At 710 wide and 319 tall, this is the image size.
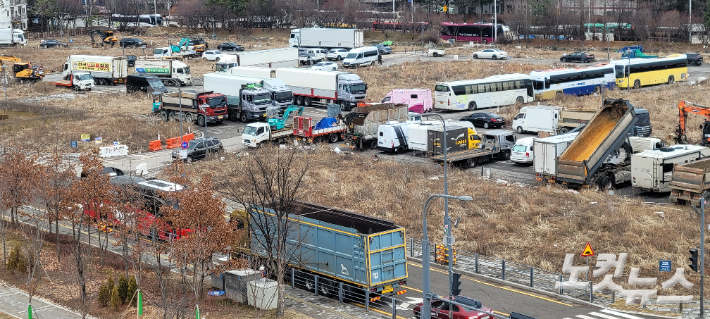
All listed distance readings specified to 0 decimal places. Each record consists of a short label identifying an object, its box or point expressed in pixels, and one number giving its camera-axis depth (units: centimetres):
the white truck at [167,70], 7931
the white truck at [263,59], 8511
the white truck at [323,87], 6412
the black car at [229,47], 11031
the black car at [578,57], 9006
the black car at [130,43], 11526
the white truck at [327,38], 10306
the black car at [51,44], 11661
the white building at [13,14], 12925
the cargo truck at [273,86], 6112
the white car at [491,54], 9425
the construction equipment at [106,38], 11744
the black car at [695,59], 8781
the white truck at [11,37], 11775
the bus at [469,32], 11188
